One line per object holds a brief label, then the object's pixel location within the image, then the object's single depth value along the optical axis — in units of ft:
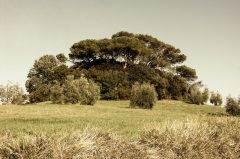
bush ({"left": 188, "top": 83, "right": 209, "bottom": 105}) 172.96
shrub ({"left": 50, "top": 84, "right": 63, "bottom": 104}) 130.06
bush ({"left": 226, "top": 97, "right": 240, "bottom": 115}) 116.16
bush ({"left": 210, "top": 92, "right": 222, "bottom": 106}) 180.96
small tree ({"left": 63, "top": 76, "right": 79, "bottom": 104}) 122.09
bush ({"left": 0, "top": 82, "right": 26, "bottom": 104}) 178.91
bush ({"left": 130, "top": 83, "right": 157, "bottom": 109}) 122.42
